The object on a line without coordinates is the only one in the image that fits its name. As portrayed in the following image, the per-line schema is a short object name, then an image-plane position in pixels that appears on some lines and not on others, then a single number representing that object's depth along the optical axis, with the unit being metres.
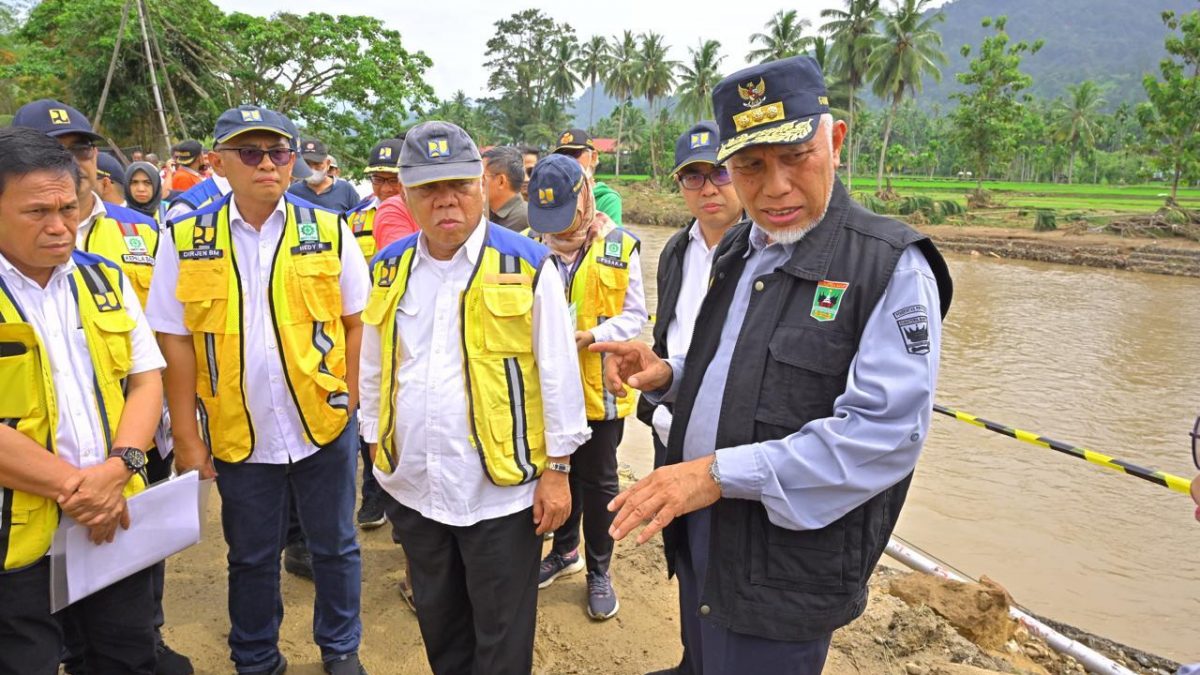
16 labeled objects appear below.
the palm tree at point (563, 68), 57.38
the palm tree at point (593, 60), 56.03
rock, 3.28
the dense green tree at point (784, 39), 39.06
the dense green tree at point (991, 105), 29.98
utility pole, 12.59
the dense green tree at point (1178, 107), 22.94
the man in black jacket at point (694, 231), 2.71
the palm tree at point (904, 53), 33.62
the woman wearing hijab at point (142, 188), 5.42
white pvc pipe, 3.06
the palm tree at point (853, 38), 36.06
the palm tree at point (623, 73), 52.62
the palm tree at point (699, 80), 44.91
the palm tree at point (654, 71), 50.19
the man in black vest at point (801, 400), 1.46
